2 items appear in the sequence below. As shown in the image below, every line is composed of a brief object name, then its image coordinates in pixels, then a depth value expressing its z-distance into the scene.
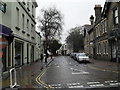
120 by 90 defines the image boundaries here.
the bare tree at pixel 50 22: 30.16
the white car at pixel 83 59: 28.52
